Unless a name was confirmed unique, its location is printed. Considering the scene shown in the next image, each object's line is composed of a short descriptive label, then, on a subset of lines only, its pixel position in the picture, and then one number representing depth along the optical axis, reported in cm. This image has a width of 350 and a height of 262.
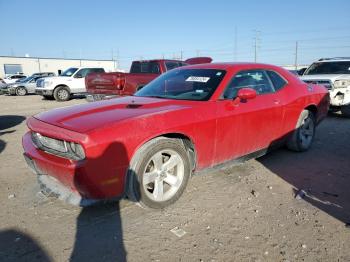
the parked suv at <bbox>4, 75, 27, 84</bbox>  2653
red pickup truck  953
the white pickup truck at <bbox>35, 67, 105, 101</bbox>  1539
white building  4902
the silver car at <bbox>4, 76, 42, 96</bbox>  2173
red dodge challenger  278
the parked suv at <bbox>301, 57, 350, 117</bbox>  866
